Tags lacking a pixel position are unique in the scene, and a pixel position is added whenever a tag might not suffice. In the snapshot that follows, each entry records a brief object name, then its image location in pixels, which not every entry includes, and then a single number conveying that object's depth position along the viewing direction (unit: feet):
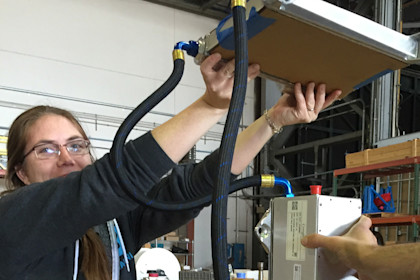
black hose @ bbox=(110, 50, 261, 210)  2.41
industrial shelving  12.54
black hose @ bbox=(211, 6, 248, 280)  2.07
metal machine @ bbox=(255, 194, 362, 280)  2.63
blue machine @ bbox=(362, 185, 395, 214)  13.78
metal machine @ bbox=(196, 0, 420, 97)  2.24
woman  2.55
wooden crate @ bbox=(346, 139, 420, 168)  12.83
